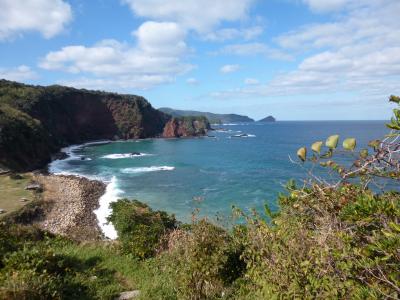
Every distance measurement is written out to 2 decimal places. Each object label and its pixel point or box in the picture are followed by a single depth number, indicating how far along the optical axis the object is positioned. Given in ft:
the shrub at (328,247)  9.37
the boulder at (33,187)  123.65
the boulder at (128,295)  21.58
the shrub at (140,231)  30.94
